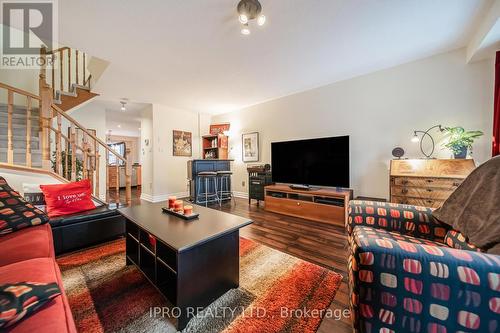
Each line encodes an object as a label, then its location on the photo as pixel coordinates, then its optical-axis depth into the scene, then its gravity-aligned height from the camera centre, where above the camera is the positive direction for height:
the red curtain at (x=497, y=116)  2.08 +0.57
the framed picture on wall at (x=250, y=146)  4.67 +0.51
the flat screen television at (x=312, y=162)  3.04 +0.08
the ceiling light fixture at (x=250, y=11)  1.64 +1.41
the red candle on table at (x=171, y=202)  1.79 -0.34
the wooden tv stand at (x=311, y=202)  2.87 -0.62
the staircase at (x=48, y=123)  2.36 +0.64
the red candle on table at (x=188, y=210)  1.63 -0.39
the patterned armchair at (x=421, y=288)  0.70 -0.50
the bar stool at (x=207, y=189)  4.17 -0.53
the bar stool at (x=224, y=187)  4.63 -0.52
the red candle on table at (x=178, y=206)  1.71 -0.37
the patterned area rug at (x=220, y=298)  1.15 -0.96
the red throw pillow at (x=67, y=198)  2.02 -0.35
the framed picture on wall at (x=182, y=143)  5.02 +0.64
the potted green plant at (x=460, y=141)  2.22 +0.30
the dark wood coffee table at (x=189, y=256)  1.14 -0.63
